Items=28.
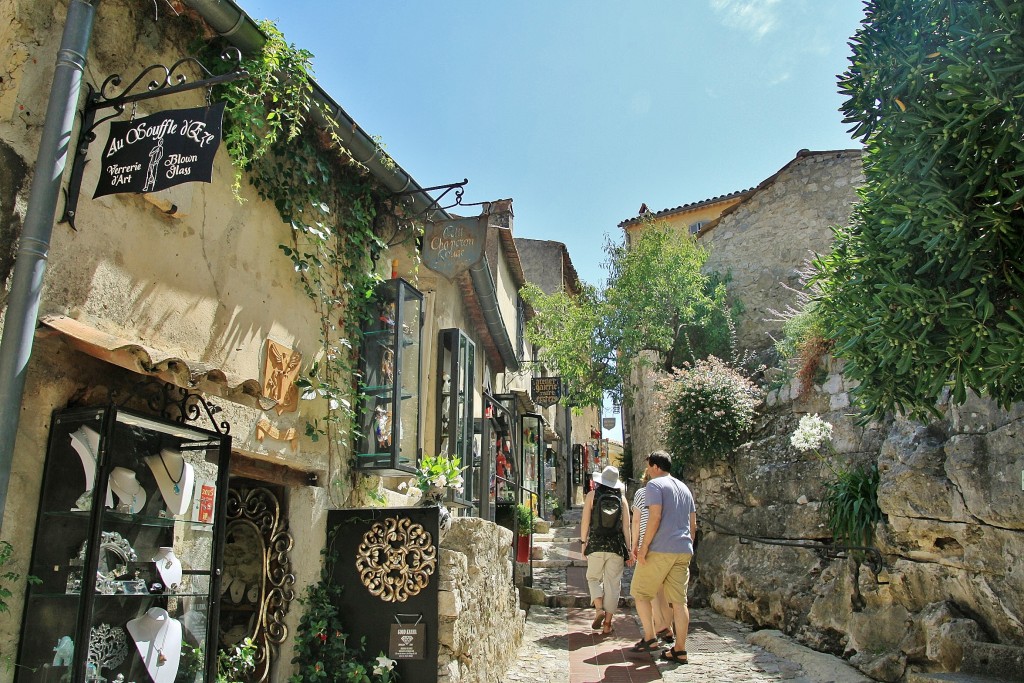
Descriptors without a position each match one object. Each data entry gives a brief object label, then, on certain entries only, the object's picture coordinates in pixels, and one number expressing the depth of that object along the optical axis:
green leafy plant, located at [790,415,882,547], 8.63
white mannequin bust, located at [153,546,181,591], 4.33
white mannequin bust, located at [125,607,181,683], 4.14
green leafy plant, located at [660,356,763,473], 12.33
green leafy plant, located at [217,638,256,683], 5.11
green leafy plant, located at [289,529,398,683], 5.26
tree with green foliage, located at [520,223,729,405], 16.78
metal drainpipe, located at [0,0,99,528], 3.35
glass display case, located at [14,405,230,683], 3.65
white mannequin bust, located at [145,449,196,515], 4.40
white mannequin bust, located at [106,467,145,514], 4.09
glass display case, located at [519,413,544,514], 19.10
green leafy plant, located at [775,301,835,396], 12.14
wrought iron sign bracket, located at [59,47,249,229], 3.94
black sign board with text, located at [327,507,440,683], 5.45
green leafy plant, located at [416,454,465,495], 6.59
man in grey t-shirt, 6.93
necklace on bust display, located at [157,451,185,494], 4.41
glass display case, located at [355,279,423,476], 6.45
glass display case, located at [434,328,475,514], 8.78
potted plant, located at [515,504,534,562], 12.34
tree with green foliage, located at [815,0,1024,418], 3.92
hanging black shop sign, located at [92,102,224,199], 3.77
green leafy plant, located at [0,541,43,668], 3.50
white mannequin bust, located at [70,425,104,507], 3.81
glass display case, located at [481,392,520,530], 12.29
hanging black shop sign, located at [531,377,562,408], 18.25
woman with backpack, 8.48
